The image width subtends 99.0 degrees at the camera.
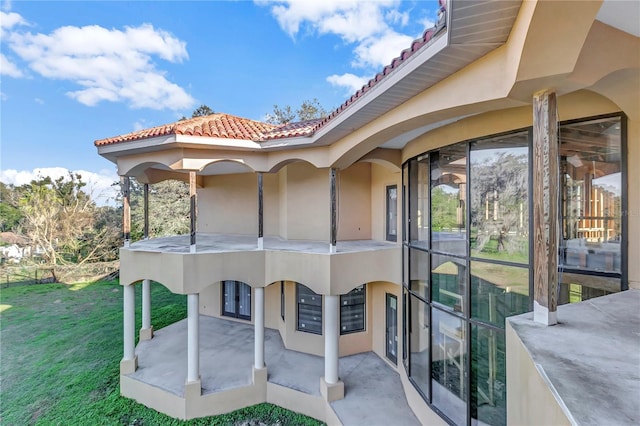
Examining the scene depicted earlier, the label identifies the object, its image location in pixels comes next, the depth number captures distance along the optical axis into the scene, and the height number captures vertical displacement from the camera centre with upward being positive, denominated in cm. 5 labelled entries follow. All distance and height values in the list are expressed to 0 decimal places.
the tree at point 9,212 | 2256 +25
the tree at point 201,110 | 3127 +1199
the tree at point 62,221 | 2077 -46
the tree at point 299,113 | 2667 +1012
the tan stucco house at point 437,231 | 273 -34
